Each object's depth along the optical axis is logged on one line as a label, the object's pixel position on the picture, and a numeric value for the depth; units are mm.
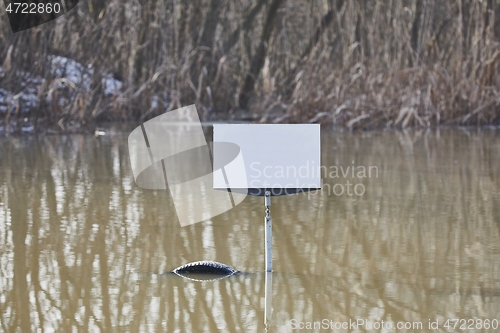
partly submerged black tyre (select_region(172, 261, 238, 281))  7328
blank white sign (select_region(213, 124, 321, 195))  6949
